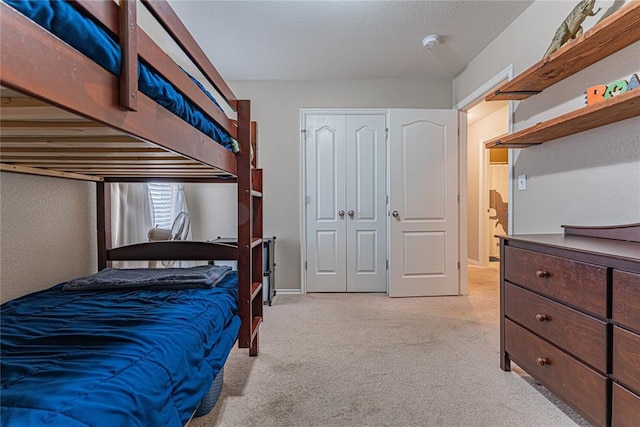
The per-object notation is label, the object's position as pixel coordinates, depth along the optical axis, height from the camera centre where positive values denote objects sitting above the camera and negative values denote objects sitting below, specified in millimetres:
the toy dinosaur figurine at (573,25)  1698 +984
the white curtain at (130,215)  2381 -34
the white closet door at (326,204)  3775 +65
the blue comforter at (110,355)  684 -396
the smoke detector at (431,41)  2830 +1459
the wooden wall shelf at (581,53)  1403 +796
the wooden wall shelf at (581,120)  1398 +447
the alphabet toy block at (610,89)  1500 +576
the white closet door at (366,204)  3789 +63
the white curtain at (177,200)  3277 +101
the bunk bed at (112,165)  609 +198
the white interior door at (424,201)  3619 +90
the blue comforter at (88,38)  565 +339
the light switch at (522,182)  2416 +195
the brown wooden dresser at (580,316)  1163 -454
